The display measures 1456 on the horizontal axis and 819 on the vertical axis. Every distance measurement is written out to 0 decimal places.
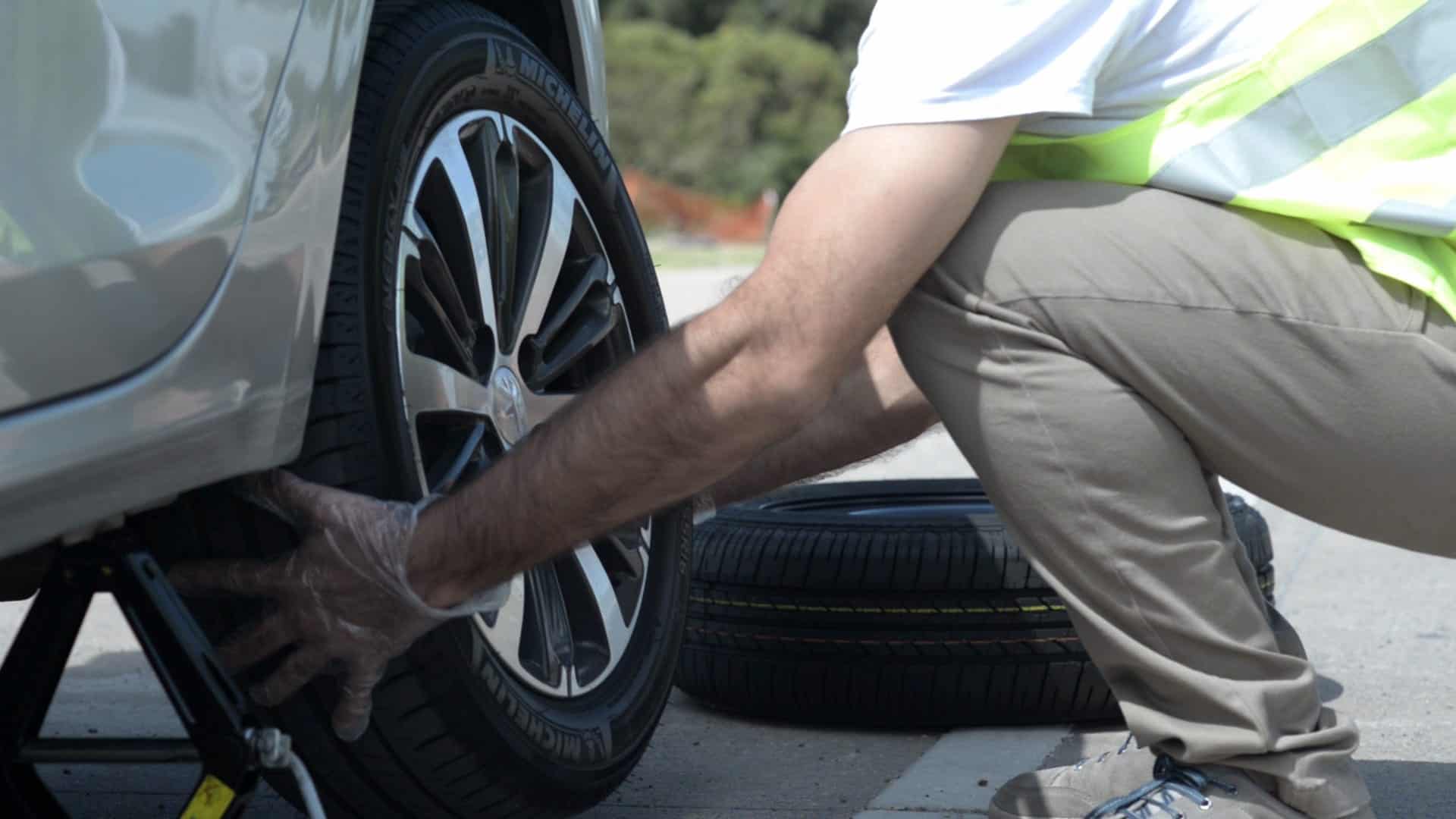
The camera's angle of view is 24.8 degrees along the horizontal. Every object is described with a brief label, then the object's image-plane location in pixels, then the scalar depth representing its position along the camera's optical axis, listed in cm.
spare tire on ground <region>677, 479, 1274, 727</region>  279
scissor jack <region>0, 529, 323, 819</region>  213
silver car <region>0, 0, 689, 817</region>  203
